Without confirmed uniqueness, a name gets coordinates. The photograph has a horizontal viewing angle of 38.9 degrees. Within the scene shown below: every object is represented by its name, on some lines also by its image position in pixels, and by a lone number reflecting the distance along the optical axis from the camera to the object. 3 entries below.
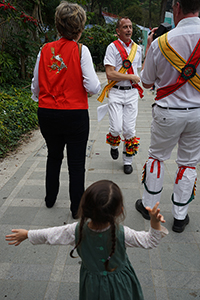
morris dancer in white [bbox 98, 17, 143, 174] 3.80
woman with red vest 2.38
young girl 1.37
